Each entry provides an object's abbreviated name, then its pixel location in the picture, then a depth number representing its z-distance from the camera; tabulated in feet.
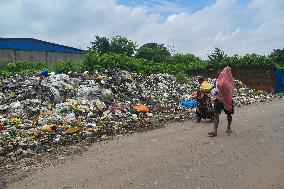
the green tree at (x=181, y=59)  57.52
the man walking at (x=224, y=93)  16.27
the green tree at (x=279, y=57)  55.48
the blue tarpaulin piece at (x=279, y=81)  45.35
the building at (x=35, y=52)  51.29
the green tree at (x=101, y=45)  57.37
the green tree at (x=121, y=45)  57.92
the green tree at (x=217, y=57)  48.97
